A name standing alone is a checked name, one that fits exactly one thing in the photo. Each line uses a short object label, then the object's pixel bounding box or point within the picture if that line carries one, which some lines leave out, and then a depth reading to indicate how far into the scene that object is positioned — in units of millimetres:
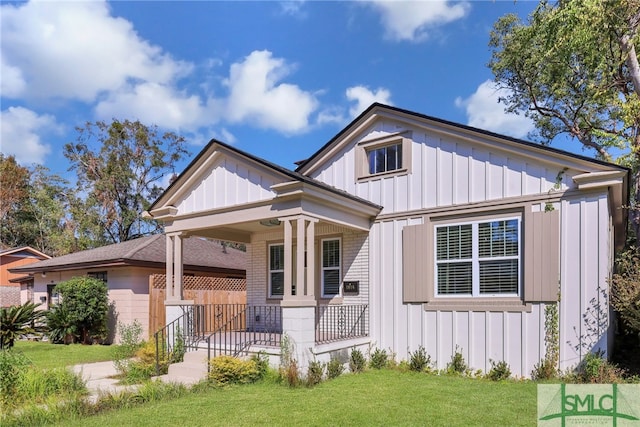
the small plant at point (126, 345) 9358
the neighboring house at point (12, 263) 24719
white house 7883
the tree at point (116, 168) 29000
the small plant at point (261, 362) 8141
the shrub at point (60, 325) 14250
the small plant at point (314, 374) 7676
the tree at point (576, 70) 8609
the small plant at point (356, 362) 9070
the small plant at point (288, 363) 7582
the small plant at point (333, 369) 8391
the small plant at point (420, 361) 9054
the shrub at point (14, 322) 11367
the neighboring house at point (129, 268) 14430
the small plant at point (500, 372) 8156
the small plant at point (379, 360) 9477
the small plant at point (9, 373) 6599
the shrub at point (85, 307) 14039
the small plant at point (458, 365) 8719
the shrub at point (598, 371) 7105
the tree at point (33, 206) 33250
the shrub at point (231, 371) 7789
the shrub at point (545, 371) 7730
